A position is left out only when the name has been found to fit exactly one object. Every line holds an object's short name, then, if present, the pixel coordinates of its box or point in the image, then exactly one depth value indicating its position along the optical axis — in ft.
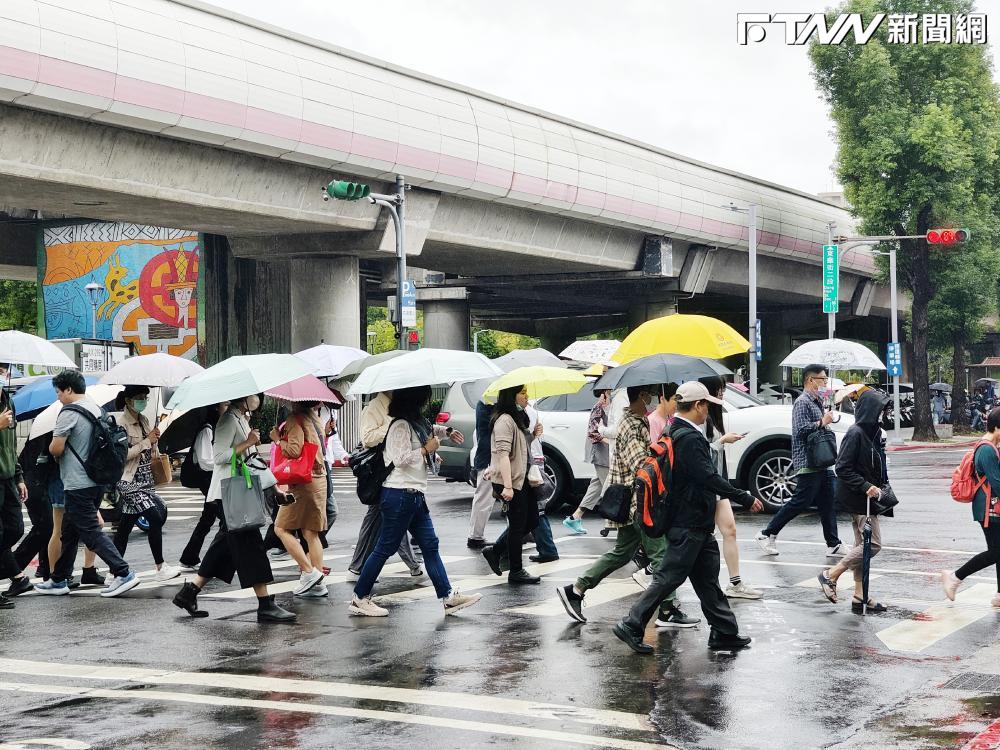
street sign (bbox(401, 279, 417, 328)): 92.79
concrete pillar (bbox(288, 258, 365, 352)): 102.27
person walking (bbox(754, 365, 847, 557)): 43.55
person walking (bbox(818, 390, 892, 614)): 33.45
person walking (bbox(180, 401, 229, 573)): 38.52
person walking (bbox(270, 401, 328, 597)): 36.96
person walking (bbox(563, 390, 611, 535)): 49.03
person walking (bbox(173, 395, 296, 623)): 32.48
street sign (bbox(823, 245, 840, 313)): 132.87
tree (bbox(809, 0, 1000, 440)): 132.16
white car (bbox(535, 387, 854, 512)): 56.75
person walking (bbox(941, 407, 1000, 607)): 32.55
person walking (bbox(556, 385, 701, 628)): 31.27
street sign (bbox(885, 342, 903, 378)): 146.85
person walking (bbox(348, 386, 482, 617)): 32.30
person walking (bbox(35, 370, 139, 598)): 35.99
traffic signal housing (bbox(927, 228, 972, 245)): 119.03
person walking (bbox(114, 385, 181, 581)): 39.70
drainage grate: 24.39
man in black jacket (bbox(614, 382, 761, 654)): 27.86
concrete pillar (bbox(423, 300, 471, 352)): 162.61
